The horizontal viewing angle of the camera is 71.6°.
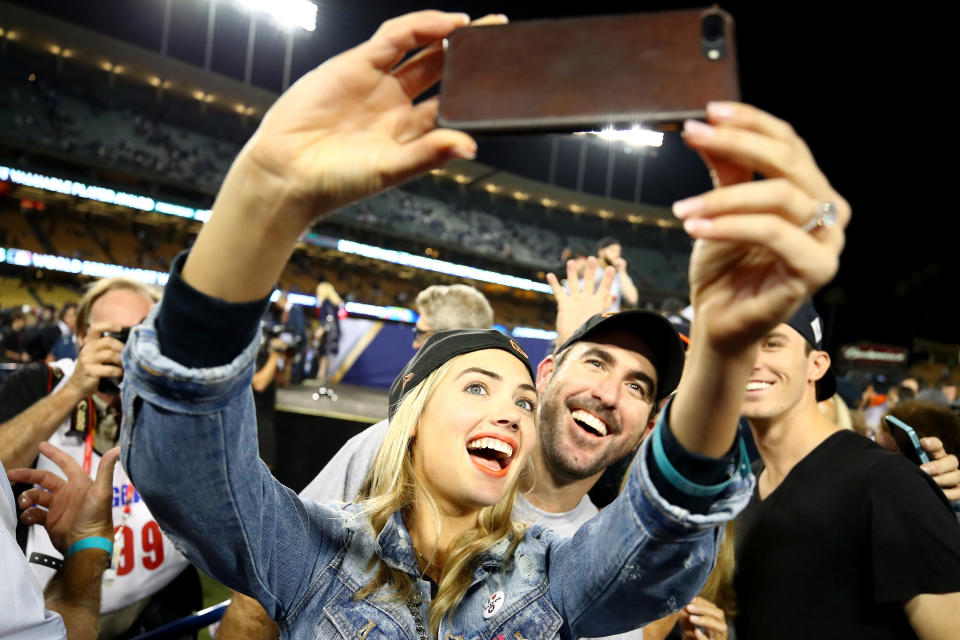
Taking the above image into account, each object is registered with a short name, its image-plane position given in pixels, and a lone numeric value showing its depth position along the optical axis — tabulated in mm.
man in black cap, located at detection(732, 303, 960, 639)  725
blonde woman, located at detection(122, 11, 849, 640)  373
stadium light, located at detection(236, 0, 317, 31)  13404
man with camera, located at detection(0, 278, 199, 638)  952
